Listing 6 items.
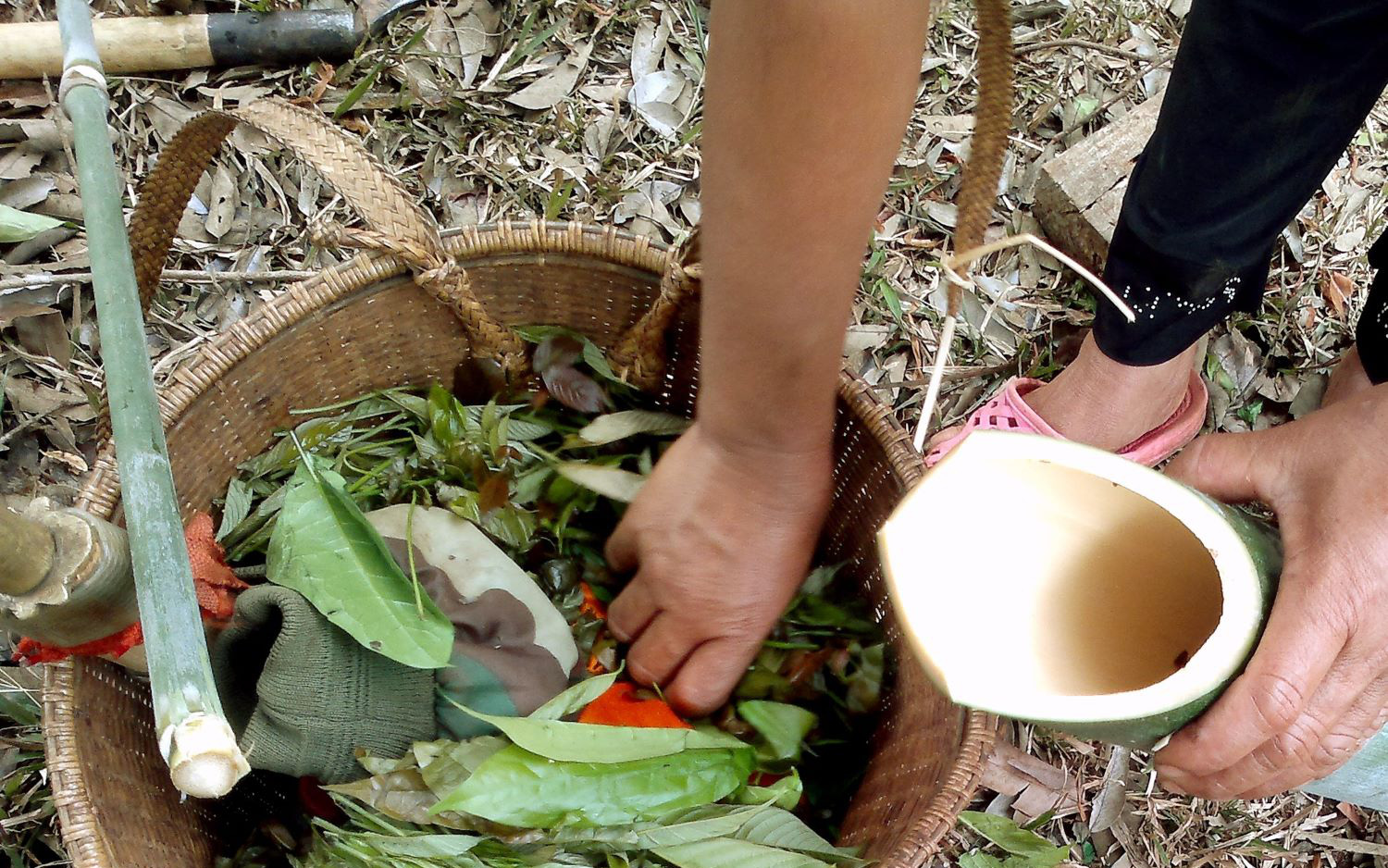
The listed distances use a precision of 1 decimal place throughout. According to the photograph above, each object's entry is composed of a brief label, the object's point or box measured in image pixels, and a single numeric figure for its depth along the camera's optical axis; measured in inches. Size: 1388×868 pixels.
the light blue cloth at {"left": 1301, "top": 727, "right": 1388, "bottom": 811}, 32.6
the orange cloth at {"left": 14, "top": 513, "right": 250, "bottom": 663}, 27.9
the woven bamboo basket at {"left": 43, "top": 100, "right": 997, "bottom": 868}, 28.4
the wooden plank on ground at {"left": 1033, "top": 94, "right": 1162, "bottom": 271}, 49.4
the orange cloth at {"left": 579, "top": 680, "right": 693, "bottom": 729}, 32.1
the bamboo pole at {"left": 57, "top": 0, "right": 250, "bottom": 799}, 17.8
